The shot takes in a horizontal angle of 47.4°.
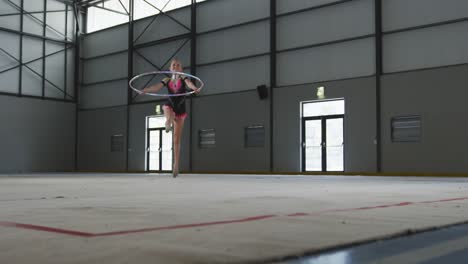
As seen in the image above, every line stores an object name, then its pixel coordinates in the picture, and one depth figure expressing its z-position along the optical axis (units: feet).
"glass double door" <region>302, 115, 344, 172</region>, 54.95
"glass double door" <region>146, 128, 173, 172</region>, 69.87
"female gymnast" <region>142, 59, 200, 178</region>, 33.81
